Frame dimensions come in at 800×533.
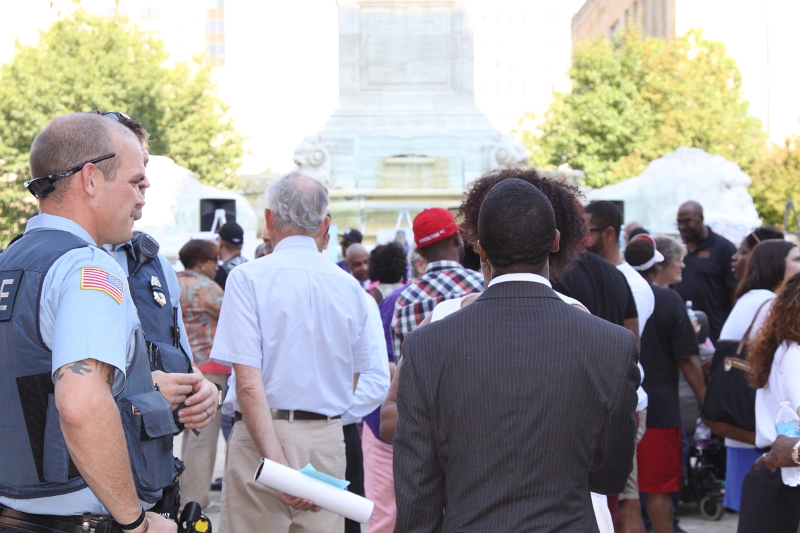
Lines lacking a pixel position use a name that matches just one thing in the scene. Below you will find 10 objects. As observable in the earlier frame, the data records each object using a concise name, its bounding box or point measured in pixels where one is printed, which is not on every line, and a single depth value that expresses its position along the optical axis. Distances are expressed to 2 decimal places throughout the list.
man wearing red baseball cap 4.48
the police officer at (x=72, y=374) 2.58
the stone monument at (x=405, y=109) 18.61
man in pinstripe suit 2.47
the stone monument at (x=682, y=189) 17.06
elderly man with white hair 4.20
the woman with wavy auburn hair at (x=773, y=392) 4.18
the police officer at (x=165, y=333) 3.12
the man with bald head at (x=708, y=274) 8.80
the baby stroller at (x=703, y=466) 7.09
